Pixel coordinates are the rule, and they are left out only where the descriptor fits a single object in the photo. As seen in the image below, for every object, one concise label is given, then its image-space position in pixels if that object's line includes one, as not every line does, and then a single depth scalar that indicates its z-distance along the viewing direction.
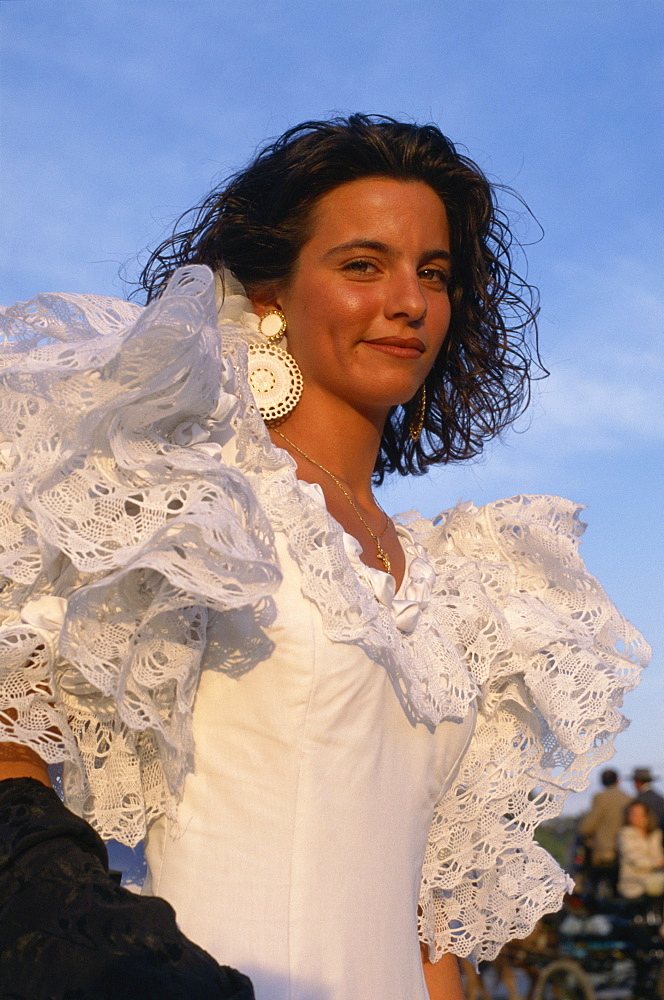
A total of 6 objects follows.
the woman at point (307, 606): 1.32
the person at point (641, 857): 6.86
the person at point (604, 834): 7.08
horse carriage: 6.87
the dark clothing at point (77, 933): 1.02
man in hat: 7.00
